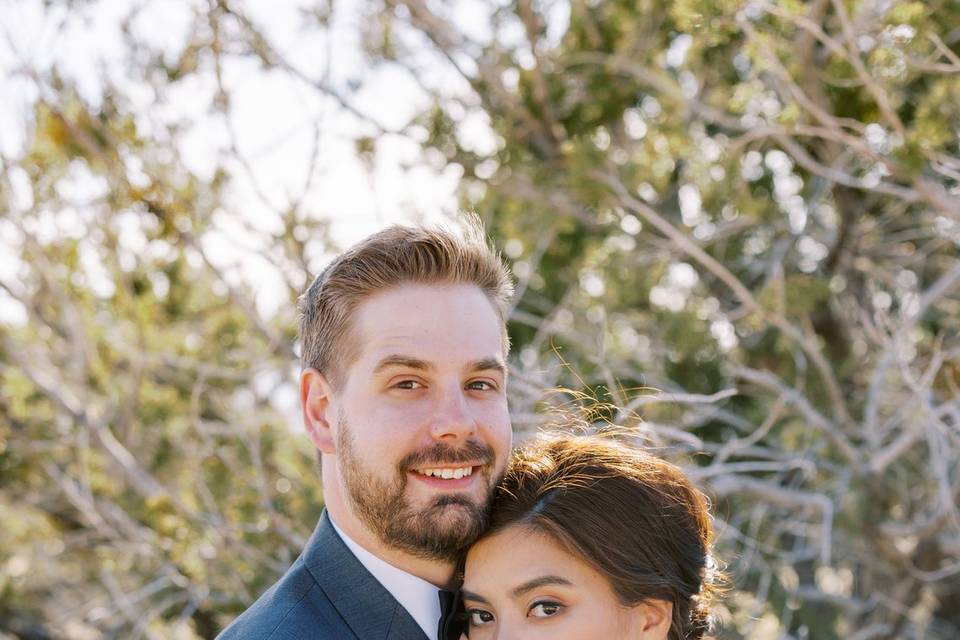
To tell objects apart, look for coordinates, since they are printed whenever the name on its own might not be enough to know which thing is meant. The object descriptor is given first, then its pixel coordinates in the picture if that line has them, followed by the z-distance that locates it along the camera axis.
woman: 2.55
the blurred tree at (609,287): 5.54
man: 2.39
